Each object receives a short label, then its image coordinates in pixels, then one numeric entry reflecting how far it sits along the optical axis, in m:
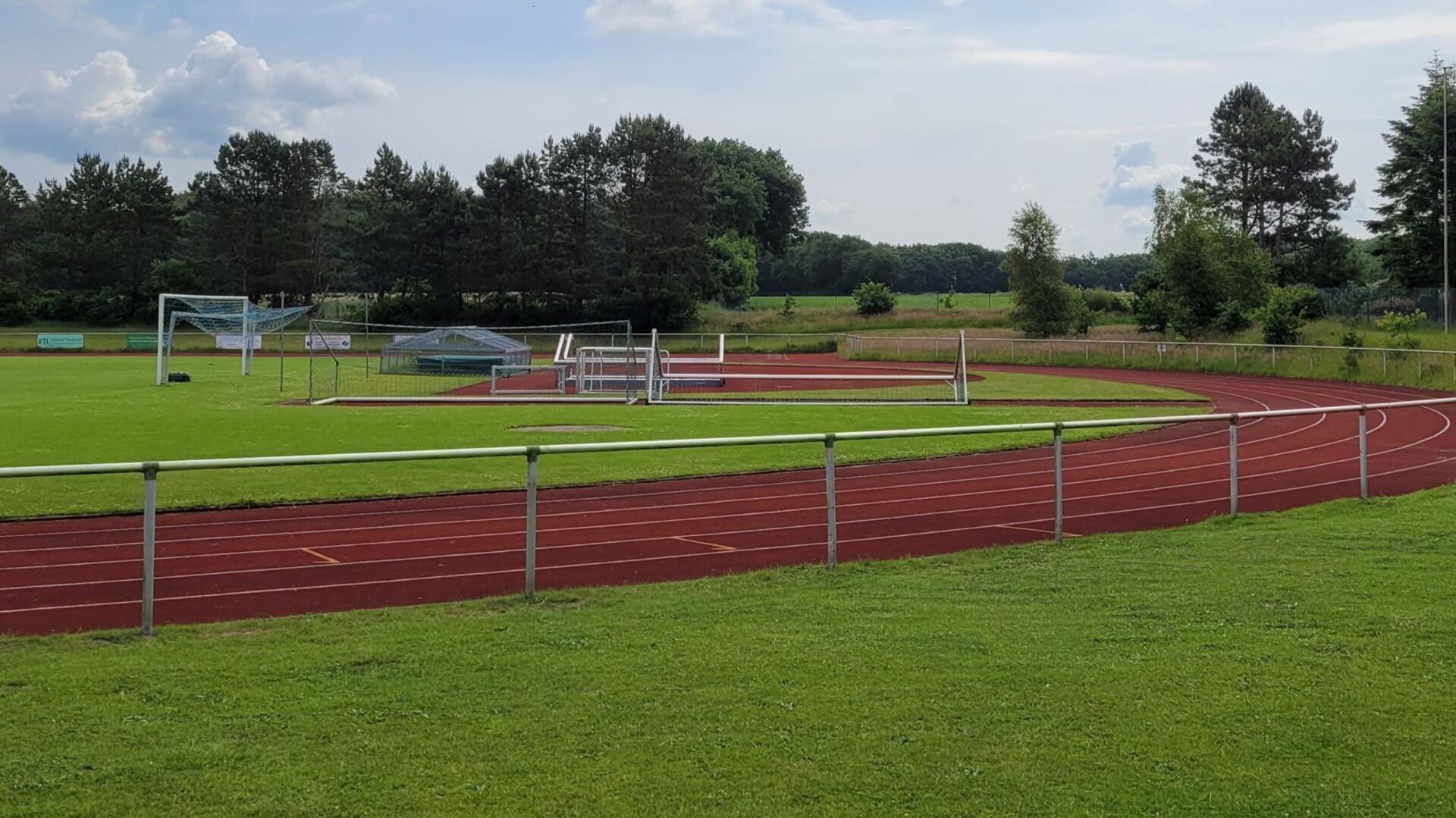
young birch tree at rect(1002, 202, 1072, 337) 66.06
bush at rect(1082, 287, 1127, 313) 83.00
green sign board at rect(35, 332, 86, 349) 70.31
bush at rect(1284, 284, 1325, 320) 57.58
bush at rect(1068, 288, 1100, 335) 66.69
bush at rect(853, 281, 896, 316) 84.19
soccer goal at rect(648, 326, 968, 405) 36.41
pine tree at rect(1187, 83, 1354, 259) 93.62
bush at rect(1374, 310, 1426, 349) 43.06
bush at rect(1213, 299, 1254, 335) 55.97
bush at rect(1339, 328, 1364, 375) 41.59
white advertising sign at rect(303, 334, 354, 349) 56.57
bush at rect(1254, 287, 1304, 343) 48.38
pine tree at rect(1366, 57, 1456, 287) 66.56
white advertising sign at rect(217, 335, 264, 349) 62.98
